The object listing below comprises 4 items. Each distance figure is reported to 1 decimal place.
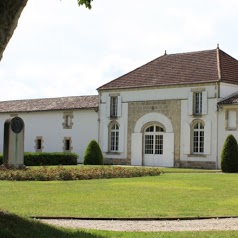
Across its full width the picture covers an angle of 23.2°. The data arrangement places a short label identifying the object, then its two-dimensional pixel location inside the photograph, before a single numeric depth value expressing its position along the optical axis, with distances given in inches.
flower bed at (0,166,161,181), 855.7
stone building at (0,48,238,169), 1352.1
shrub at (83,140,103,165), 1425.9
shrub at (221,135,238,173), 1211.9
